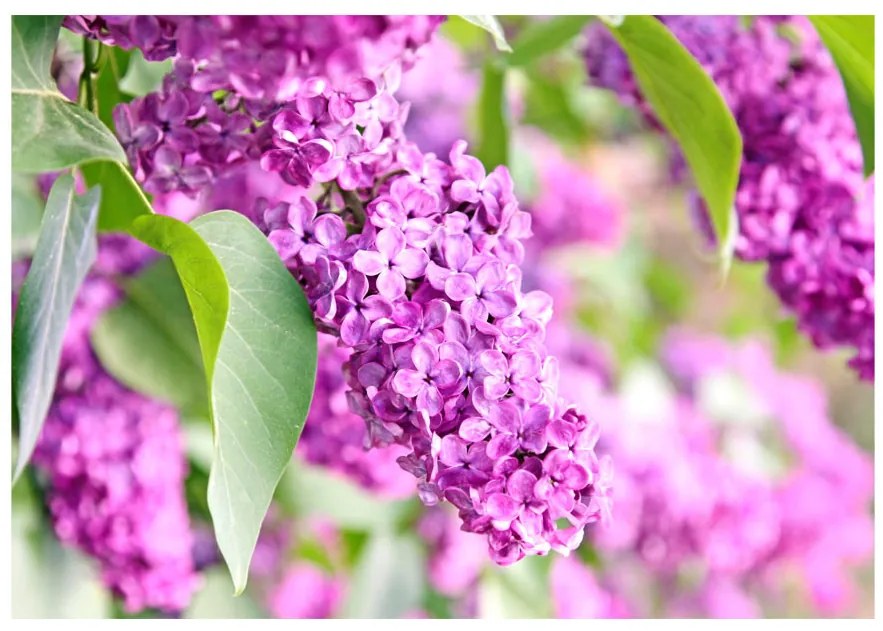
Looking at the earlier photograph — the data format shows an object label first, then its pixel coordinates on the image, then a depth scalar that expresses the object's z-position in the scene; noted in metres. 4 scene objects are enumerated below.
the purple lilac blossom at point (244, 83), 0.46
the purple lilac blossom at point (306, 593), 0.99
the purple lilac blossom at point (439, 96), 1.05
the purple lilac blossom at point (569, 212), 1.58
